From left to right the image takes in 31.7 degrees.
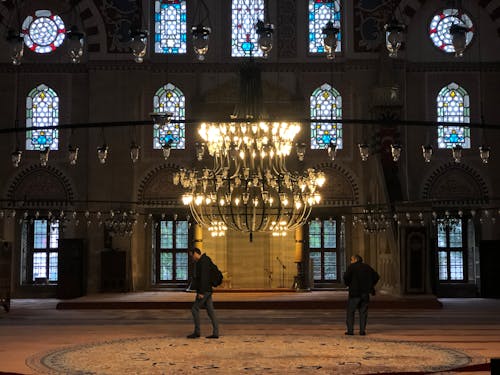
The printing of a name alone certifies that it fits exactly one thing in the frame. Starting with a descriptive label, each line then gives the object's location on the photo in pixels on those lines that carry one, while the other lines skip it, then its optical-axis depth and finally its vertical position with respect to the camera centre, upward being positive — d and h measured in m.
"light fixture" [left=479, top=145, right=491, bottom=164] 15.12 +1.72
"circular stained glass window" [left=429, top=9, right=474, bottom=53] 22.36 +5.66
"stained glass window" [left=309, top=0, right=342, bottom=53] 22.39 +5.94
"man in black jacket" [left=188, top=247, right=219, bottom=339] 11.25 -0.53
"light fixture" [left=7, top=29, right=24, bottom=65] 8.30 +1.94
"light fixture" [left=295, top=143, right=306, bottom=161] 15.09 +1.77
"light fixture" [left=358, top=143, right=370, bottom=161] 13.96 +1.63
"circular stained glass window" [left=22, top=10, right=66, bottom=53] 22.36 +5.61
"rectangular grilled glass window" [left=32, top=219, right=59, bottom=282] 22.17 +0.09
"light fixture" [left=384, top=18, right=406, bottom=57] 8.09 +1.99
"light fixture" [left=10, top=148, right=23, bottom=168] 15.66 +1.71
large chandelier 14.91 +1.40
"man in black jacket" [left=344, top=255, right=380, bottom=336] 11.96 -0.51
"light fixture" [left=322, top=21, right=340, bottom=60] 8.05 +1.95
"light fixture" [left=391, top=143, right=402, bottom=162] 14.12 +1.61
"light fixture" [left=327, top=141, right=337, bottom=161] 14.56 +1.70
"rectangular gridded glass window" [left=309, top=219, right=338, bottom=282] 22.45 +0.04
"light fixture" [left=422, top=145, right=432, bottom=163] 13.92 +1.60
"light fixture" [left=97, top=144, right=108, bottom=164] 13.48 +1.55
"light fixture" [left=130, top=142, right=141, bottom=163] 13.69 +1.58
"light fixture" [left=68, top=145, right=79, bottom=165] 13.94 +1.56
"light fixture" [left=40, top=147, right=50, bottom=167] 13.43 +1.49
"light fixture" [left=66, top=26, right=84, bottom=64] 8.17 +1.93
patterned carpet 8.55 -1.12
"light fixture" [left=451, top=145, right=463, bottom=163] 14.14 +1.61
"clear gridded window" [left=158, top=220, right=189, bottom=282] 22.44 -0.08
